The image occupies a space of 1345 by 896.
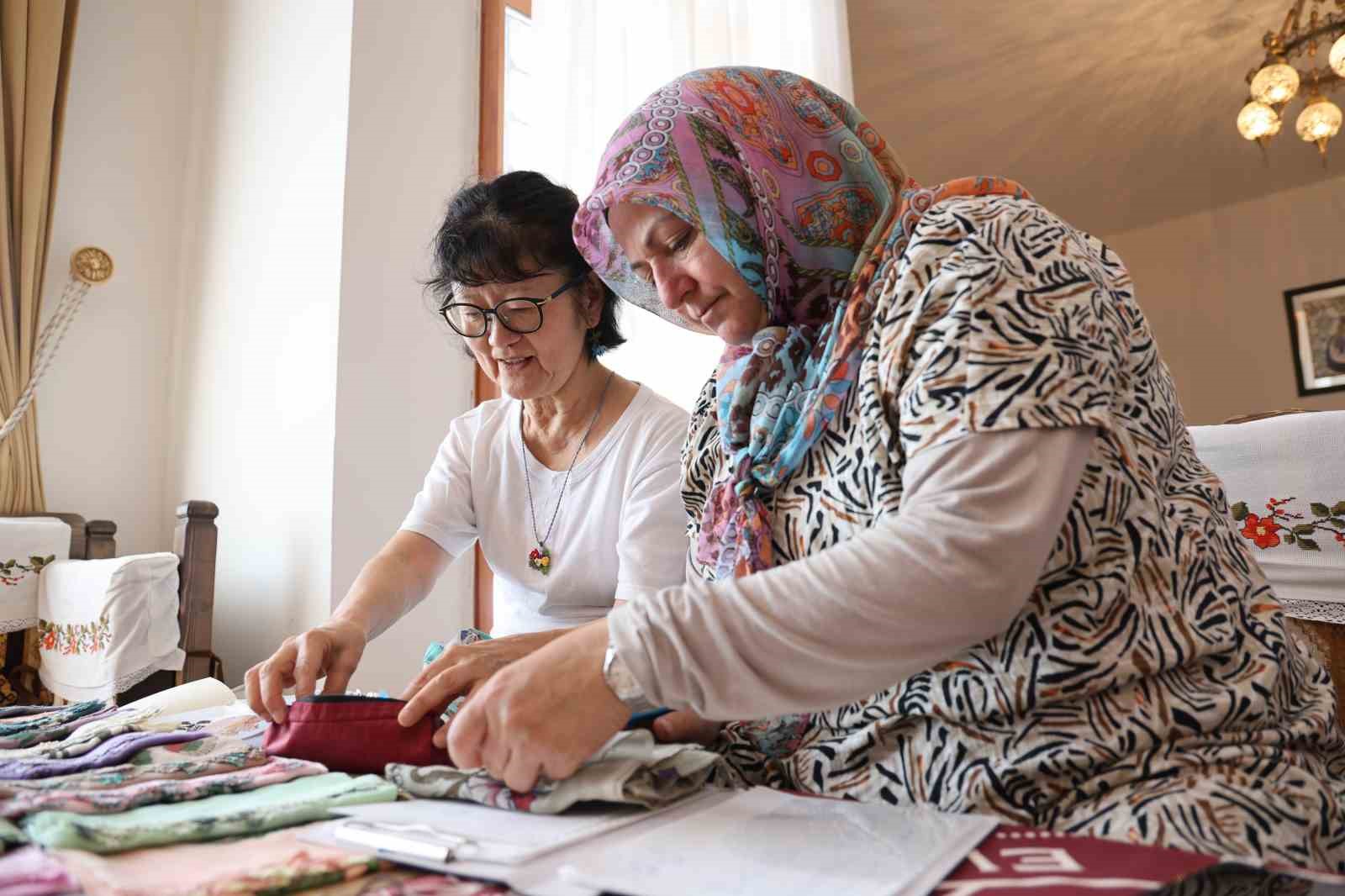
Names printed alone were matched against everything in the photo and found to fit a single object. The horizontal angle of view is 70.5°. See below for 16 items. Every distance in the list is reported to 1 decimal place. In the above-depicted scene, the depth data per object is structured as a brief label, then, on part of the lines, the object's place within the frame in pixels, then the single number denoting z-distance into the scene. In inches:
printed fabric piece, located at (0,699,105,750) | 36.7
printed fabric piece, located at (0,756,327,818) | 23.0
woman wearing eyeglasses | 55.5
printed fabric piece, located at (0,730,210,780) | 29.6
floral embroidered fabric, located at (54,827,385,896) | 18.1
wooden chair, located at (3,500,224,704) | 84.4
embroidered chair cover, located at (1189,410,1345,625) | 56.9
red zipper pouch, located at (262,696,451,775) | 30.7
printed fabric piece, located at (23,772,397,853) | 20.4
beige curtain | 104.3
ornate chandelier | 120.0
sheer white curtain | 91.4
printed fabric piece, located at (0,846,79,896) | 17.9
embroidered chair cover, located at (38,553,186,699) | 77.4
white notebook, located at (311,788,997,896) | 18.6
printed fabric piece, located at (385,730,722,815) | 24.0
